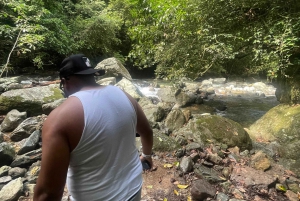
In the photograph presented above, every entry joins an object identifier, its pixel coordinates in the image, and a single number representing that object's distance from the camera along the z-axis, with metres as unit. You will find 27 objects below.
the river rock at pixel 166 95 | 10.15
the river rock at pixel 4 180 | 3.09
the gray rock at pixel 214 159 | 4.07
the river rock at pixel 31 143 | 3.98
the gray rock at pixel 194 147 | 4.37
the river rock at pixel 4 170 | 3.27
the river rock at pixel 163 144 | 4.33
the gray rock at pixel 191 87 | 12.44
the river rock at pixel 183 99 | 9.43
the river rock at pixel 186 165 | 3.74
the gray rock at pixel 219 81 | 16.19
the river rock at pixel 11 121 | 5.09
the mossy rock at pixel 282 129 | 5.17
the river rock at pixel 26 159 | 3.56
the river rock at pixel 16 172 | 3.30
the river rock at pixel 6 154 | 3.53
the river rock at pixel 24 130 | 4.66
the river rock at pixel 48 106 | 5.81
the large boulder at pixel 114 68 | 11.70
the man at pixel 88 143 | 1.12
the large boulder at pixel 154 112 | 6.46
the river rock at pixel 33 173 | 3.20
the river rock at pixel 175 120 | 5.98
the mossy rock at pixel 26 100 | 5.94
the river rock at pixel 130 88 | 9.34
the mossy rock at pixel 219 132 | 4.95
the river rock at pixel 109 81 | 9.89
